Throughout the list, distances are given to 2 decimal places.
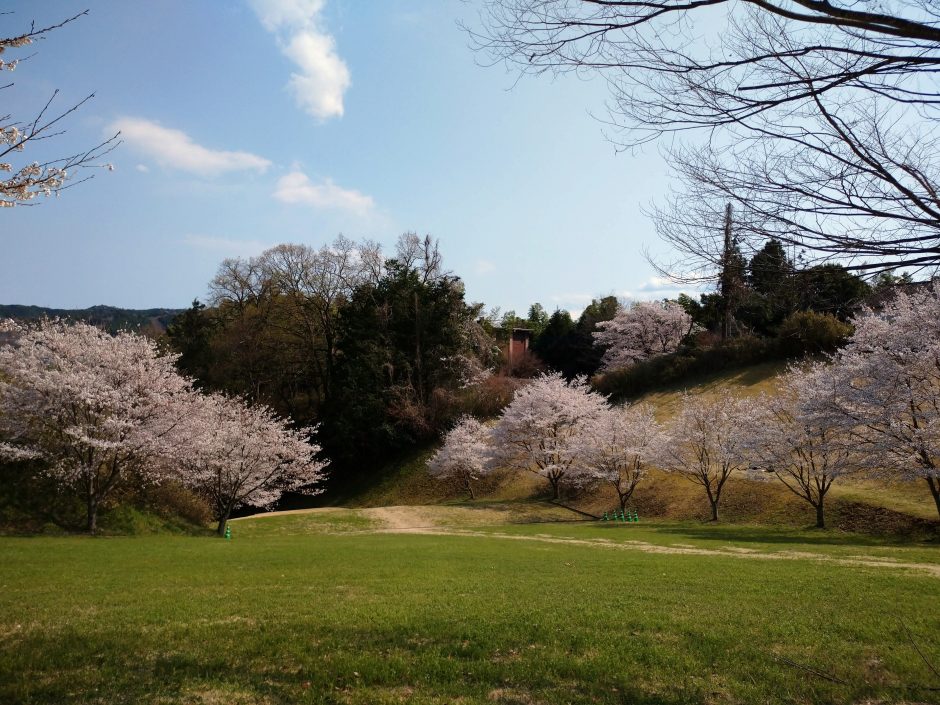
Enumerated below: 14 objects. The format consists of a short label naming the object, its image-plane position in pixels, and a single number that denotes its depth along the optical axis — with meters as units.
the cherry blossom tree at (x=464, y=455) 36.47
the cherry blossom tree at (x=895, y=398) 19.42
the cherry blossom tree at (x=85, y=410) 20.52
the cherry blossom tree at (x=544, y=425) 34.06
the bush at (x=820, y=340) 34.59
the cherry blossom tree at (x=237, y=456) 23.56
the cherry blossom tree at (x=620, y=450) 29.83
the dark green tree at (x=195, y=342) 47.38
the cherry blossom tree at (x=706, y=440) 26.61
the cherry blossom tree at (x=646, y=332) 54.78
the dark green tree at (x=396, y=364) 43.50
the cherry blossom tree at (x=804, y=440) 21.98
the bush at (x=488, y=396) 44.80
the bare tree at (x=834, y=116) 3.91
